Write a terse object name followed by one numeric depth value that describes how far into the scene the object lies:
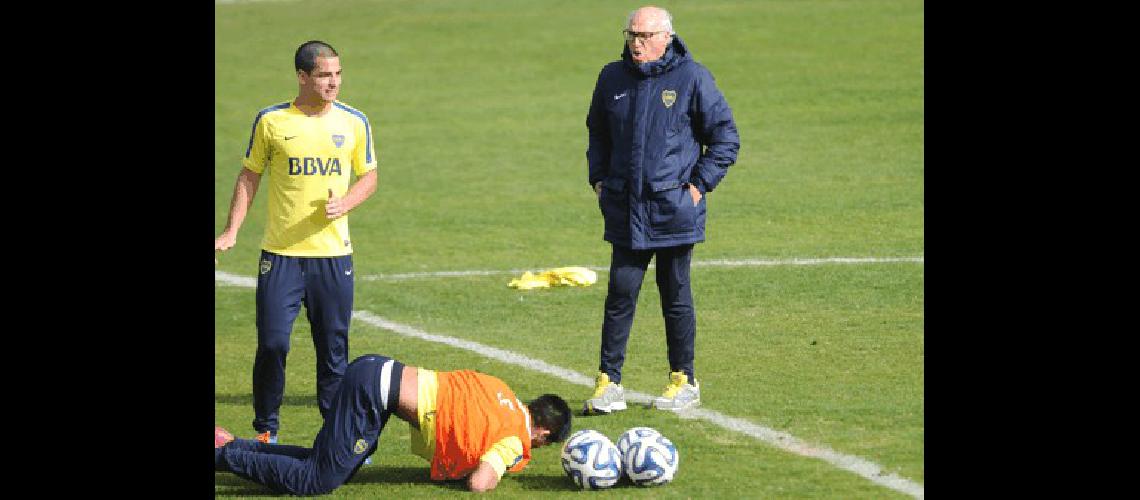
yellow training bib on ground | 31.80
